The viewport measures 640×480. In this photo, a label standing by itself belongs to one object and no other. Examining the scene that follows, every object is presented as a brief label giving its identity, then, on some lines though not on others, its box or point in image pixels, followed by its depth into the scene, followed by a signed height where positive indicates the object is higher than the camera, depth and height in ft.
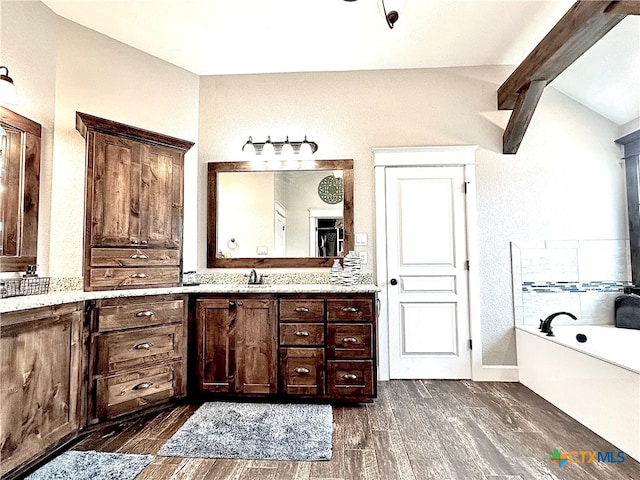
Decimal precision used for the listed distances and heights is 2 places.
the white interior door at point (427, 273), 11.21 -0.59
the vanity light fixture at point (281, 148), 11.57 +3.35
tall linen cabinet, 8.56 +1.24
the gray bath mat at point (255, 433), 6.95 -3.69
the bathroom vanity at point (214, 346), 7.88 -2.19
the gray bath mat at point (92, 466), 6.22 -3.69
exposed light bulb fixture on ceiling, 6.71 +4.49
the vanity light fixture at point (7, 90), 6.96 +3.15
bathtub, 6.86 -2.71
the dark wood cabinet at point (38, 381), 5.96 -2.23
